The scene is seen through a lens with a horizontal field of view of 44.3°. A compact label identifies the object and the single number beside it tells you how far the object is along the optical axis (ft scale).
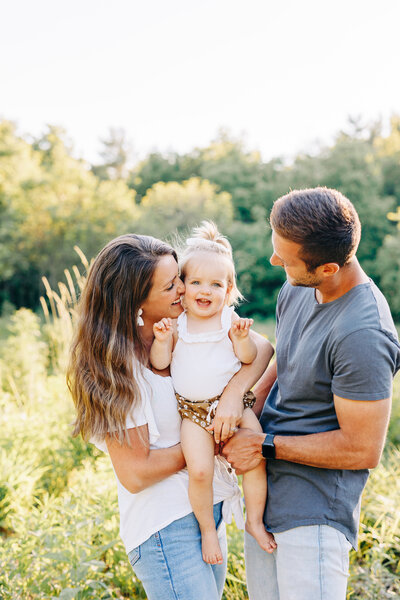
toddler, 6.00
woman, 5.76
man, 5.32
